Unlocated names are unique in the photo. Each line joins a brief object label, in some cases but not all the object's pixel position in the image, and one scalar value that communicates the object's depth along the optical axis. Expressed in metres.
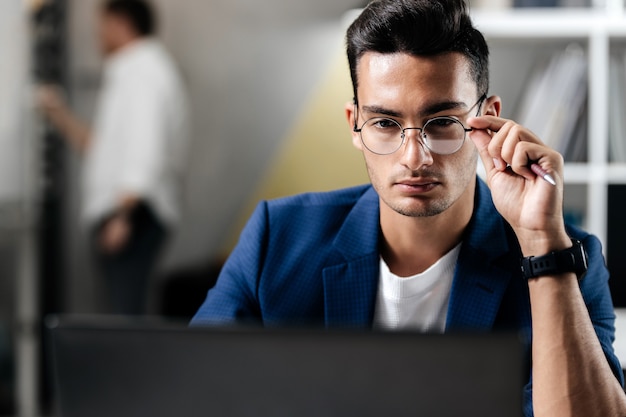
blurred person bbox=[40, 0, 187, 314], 3.25
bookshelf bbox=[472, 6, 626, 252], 2.23
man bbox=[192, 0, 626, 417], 1.05
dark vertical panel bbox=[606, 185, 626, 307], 2.14
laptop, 0.70
